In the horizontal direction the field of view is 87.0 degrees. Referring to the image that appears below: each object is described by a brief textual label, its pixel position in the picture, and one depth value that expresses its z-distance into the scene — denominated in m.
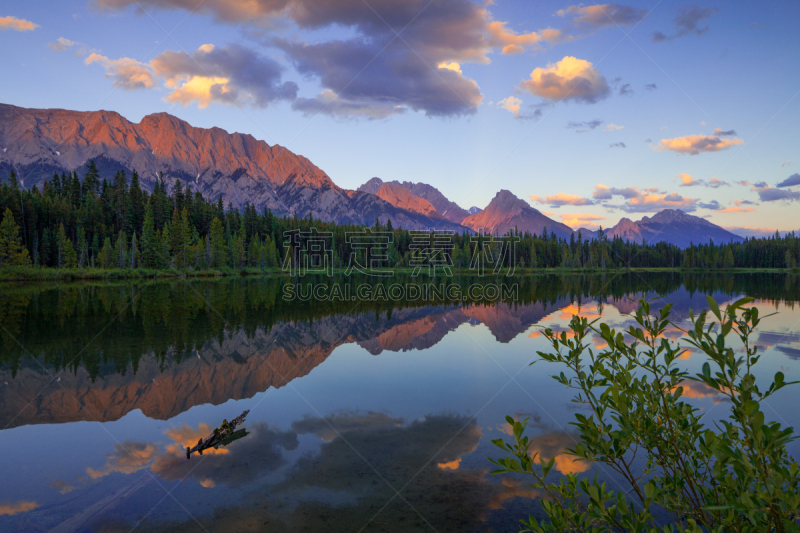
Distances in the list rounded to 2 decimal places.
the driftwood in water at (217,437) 10.51
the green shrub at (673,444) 2.70
